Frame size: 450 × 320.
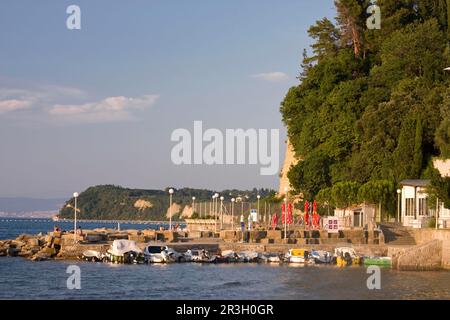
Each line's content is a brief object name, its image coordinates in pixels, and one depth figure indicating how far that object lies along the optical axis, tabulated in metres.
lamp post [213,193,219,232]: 85.12
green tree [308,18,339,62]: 110.12
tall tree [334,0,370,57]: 106.62
